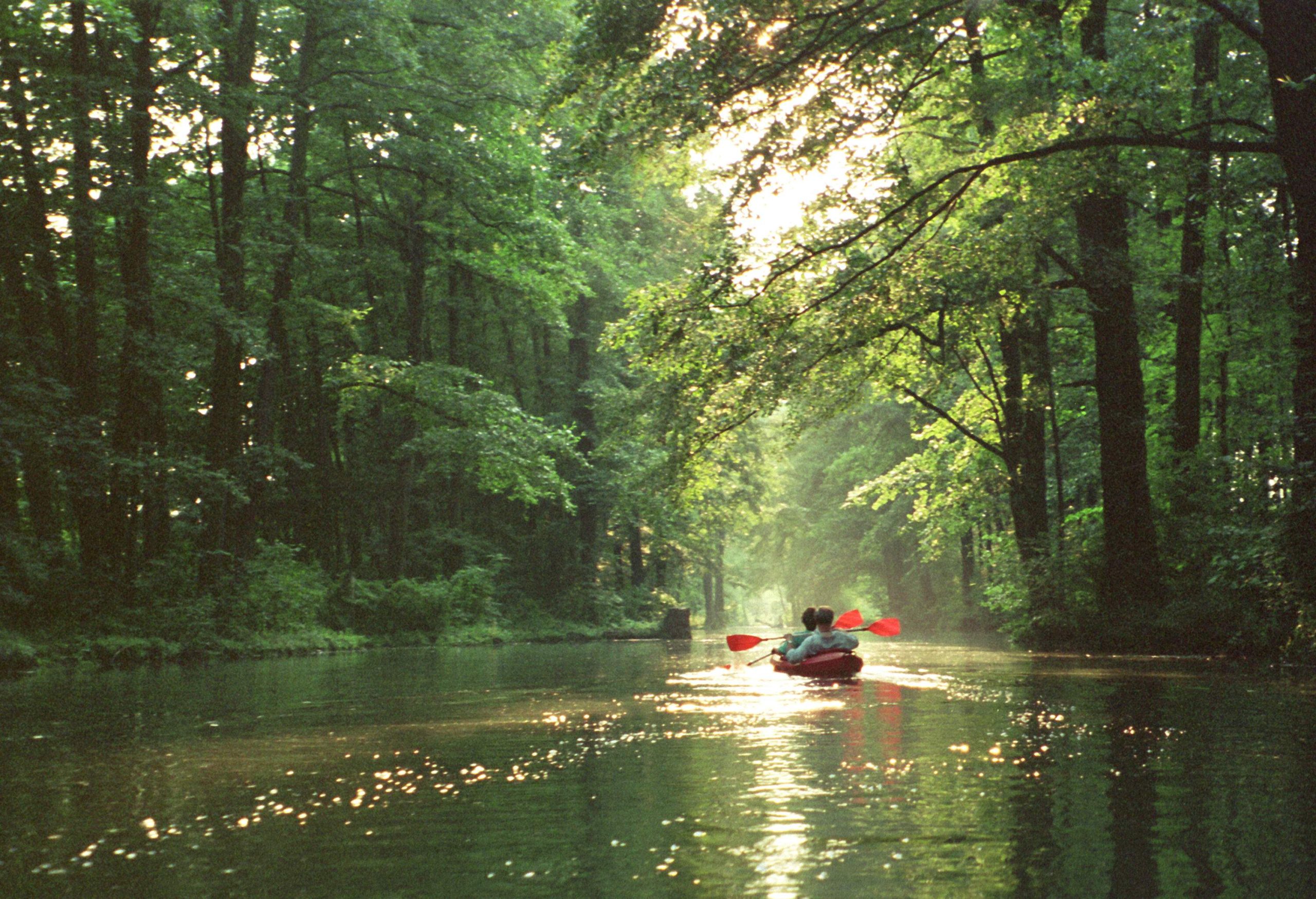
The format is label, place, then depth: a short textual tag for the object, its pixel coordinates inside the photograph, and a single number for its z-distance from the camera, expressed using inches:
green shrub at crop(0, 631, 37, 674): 519.8
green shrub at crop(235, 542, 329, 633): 733.3
